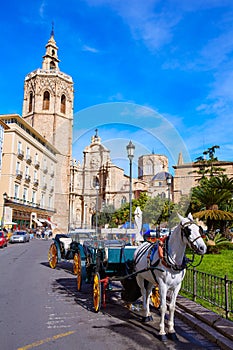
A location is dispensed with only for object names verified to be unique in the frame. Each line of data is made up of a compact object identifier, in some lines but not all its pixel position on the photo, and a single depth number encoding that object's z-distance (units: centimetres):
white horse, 454
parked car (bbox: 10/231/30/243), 2803
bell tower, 5666
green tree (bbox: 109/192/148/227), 2643
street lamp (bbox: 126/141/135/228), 1004
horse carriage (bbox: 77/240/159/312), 615
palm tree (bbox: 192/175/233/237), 1853
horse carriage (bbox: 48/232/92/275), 878
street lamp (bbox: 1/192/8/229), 3203
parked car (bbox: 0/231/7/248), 2158
